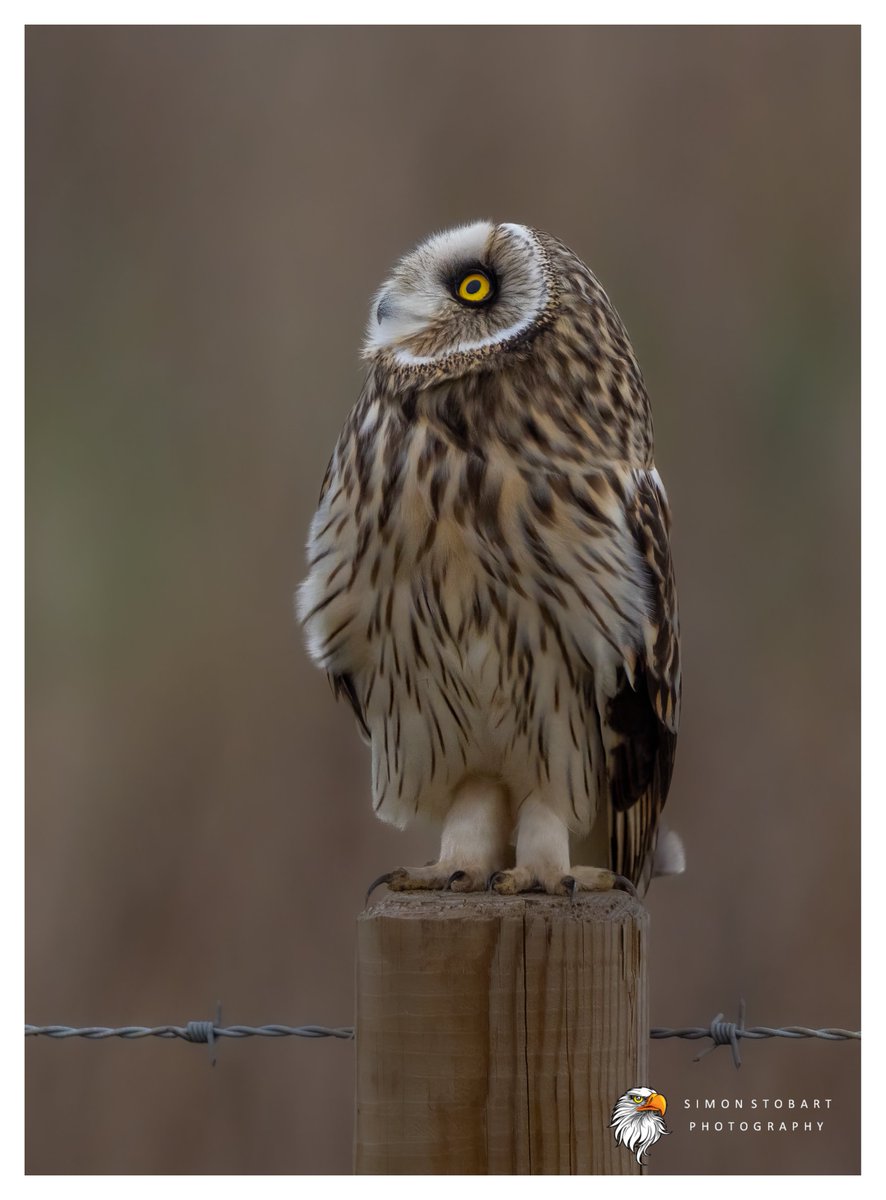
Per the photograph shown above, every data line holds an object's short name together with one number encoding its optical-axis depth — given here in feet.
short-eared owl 30.21
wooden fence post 29.81
